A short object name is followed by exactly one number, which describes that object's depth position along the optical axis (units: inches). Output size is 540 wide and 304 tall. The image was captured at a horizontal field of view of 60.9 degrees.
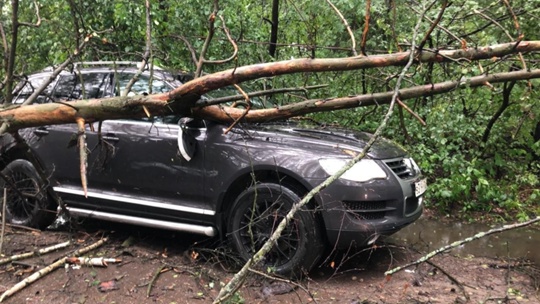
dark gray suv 150.2
